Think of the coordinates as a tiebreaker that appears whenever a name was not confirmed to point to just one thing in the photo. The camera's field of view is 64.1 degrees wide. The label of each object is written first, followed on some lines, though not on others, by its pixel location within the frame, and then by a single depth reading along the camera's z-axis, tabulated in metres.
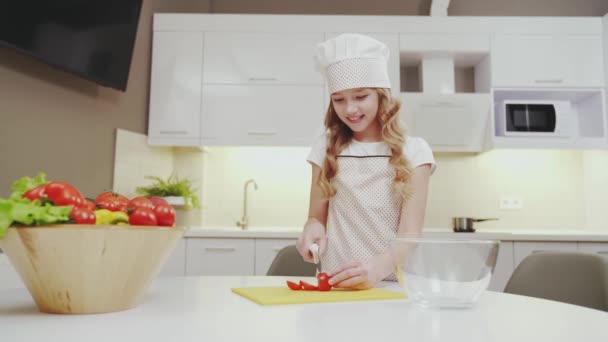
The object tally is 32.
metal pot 2.85
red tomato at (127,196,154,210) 0.75
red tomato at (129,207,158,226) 0.73
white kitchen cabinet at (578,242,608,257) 2.62
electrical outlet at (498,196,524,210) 3.24
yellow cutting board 0.82
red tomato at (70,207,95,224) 0.68
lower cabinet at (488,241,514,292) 2.59
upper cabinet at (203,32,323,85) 3.06
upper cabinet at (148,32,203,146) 3.04
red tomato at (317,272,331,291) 0.94
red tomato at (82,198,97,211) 0.71
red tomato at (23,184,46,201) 0.69
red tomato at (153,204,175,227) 0.76
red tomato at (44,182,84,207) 0.69
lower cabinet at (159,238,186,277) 2.69
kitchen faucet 3.16
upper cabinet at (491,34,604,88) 3.01
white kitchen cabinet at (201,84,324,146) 3.03
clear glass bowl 0.74
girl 1.36
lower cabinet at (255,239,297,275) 2.67
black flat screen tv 2.01
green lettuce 0.63
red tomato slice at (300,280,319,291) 0.94
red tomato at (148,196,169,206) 0.79
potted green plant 2.90
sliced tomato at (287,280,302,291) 0.94
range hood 3.01
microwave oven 2.93
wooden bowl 0.65
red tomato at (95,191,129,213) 0.77
